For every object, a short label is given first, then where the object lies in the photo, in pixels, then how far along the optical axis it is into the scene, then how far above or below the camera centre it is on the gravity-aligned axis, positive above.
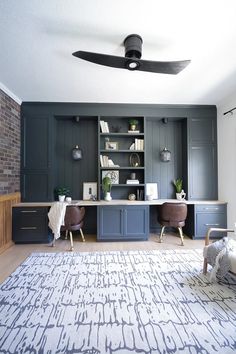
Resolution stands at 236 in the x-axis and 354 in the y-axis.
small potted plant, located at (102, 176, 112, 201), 3.86 -0.14
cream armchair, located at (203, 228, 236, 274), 2.03 -0.85
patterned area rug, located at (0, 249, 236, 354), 1.44 -1.19
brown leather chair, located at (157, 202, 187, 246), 3.48 -0.61
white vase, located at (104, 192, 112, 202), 3.90 -0.34
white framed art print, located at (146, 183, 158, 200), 4.20 -0.22
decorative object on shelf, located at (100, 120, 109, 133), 3.94 +1.08
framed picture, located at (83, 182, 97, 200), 4.13 -0.21
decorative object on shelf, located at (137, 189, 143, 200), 4.02 -0.29
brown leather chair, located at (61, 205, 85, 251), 3.34 -0.65
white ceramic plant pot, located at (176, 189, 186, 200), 4.05 -0.32
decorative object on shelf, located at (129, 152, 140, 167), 4.14 +0.44
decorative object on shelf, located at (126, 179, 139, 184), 4.01 -0.03
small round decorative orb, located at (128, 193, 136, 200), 4.01 -0.35
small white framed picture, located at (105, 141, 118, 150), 4.13 +0.73
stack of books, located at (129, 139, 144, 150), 3.99 +0.72
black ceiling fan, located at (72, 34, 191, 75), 1.90 +1.19
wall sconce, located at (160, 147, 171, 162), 4.12 +0.52
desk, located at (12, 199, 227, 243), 3.56 -0.72
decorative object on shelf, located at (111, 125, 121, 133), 4.06 +1.06
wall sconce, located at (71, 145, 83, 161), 4.02 +0.55
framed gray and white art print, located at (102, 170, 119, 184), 4.13 +0.10
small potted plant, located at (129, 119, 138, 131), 4.00 +1.15
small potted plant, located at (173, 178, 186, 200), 4.06 -0.20
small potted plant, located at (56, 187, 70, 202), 3.87 -0.26
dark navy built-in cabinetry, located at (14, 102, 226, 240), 3.76 +0.51
